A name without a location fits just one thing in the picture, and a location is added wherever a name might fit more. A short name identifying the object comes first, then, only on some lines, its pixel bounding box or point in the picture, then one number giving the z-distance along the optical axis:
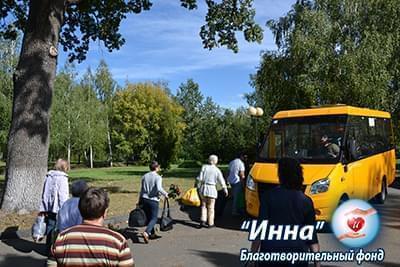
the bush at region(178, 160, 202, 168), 54.38
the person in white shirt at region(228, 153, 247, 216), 12.22
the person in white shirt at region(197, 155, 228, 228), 10.72
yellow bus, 9.62
